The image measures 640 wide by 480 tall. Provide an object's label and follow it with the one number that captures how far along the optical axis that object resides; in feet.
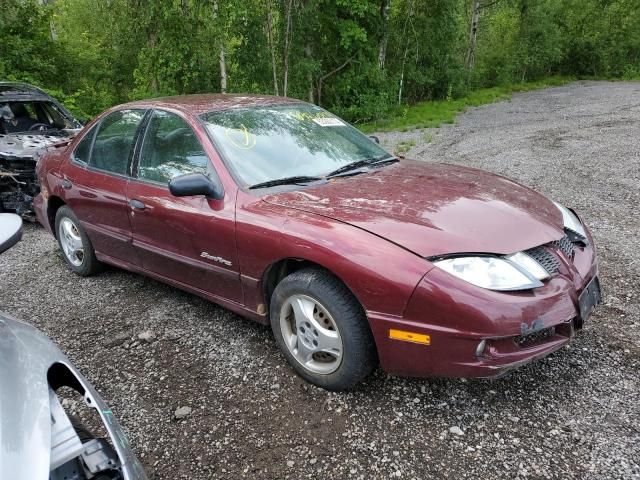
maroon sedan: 7.32
